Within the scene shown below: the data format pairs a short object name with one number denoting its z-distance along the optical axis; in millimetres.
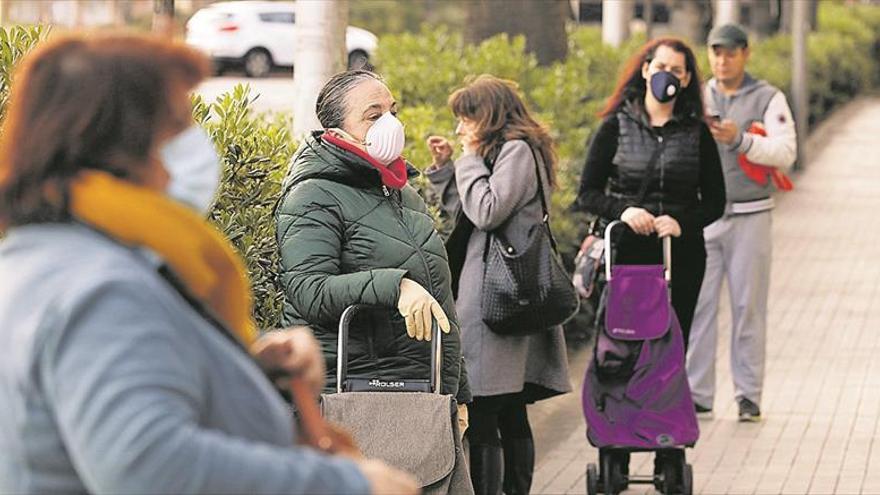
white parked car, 34469
